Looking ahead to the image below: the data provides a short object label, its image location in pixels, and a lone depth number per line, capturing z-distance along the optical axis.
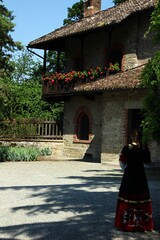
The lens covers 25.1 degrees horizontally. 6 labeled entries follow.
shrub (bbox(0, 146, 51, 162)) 18.17
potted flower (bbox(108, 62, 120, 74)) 18.83
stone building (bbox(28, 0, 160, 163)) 17.38
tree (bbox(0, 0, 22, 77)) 19.08
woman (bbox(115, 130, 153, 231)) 5.96
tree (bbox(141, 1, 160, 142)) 6.44
